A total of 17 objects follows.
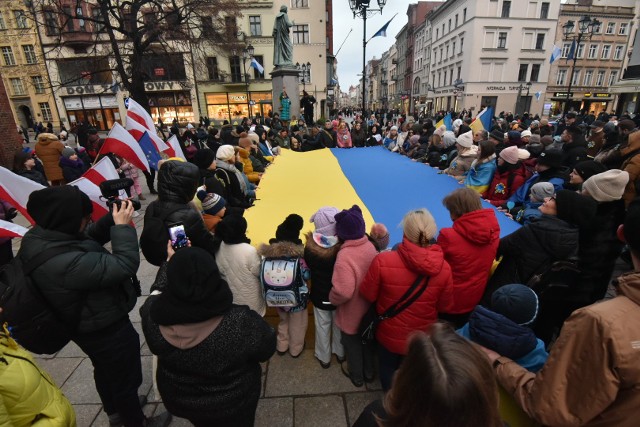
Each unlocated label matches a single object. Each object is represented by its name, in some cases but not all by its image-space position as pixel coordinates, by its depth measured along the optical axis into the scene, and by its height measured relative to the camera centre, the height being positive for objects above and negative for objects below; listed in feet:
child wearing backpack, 8.93 -4.36
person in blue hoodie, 5.66 -3.87
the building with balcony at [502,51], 117.70 +18.88
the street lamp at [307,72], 102.63 +11.61
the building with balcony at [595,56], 125.39 +17.11
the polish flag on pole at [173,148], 18.10 -1.89
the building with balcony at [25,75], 100.22 +13.10
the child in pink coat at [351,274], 8.38 -4.16
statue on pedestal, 47.14 +9.50
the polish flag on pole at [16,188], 10.07 -2.18
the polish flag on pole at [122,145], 13.93 -1.28
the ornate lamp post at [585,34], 122.17 +25.06
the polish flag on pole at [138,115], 17.83 -0.04
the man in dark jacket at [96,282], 5.91 -3.03
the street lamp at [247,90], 98.91 +6.42
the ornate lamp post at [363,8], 35.03 +10.63
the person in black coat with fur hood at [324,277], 8.88 -4.63
